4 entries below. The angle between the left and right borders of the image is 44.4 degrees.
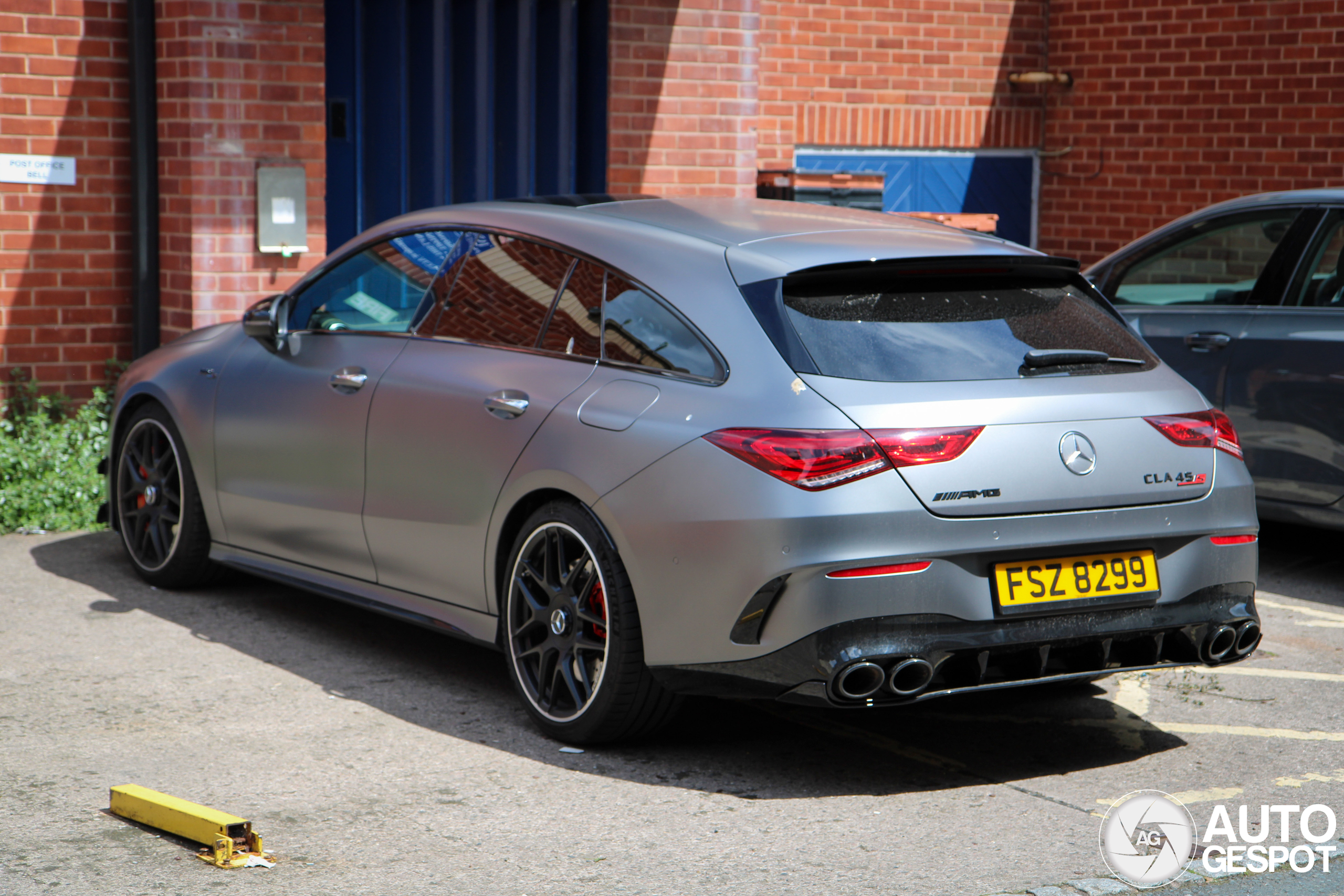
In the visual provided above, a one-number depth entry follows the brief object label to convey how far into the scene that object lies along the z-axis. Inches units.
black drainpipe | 332.5
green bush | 307.3
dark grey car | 269.9
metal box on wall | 336.5
